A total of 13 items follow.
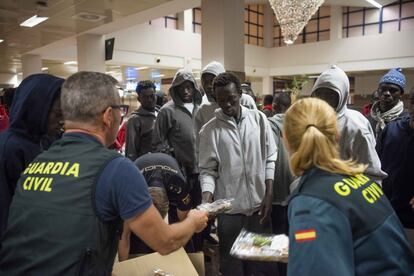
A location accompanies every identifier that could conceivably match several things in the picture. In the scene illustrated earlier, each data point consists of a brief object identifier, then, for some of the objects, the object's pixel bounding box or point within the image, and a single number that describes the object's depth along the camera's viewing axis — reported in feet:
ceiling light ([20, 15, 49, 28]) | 22.53
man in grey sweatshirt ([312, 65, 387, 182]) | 6.40
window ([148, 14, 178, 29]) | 38.21
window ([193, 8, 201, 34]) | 43.37
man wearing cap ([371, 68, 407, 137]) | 9.14
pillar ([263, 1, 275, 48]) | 53.67
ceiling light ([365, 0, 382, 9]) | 42.31
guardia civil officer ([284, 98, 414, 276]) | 3.21
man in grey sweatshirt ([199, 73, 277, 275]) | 6.81
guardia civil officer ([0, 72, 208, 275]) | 3.50
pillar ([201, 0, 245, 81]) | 18.94
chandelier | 24.22
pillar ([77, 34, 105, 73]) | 29.94
